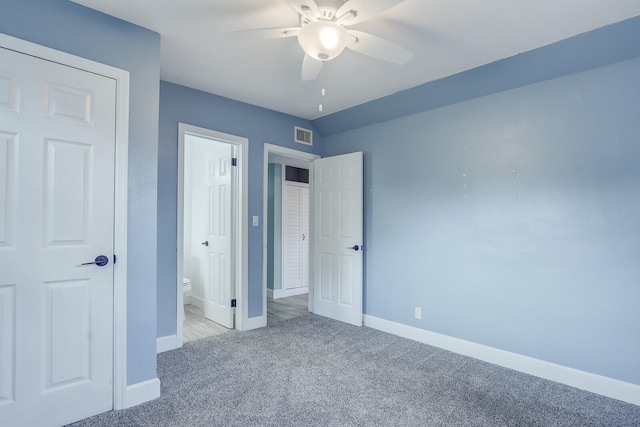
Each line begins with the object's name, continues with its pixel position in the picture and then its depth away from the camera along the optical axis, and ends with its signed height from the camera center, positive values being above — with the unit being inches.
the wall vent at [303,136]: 168.1 +42.6
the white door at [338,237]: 155.7 -8.8
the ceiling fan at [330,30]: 65.1 +40.5
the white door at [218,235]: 150.3 -7.7
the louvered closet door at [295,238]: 219.1 -12.8
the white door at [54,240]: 72.1 -5.1
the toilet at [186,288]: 177.6 -37.2
